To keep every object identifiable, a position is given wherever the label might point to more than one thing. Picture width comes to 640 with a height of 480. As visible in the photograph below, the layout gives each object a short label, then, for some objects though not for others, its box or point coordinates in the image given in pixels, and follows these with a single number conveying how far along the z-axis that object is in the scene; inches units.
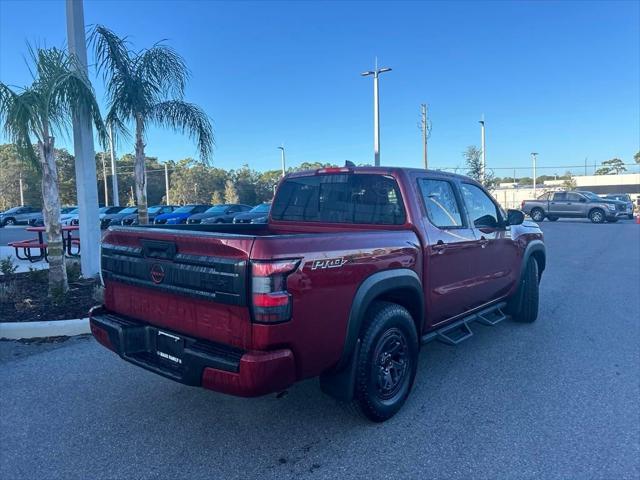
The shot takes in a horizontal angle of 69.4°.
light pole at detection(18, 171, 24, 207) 2072.8
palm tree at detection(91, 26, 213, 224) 326.6
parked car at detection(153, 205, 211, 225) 1091.9
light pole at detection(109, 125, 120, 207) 1198.0
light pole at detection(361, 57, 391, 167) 885.2
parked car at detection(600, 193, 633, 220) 1128.2
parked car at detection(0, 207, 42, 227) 1362.9
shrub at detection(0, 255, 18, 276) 310.1
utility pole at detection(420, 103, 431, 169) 1299.2
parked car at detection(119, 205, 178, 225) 1055.6
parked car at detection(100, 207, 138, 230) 1053.6
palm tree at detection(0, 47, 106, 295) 255.9
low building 2817.4
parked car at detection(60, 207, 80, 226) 969.9
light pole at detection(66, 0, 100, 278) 296.0
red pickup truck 104.4
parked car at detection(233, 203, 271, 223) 1008.9
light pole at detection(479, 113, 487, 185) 1265.7
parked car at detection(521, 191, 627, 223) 1044.5
